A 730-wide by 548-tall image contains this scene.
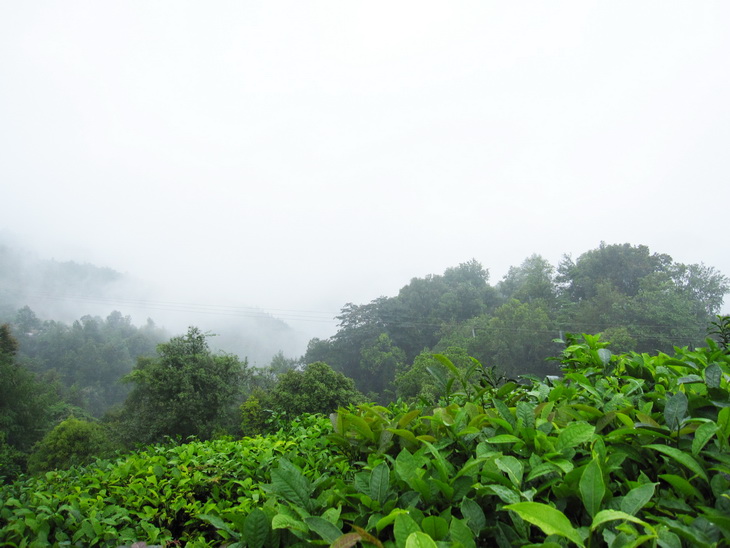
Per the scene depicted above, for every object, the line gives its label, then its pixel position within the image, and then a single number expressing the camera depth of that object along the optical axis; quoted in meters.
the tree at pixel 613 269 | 33.25
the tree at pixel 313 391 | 14.62
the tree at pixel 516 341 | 26.84
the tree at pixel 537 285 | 35.09
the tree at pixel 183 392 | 14.34
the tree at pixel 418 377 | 19.80
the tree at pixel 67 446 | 14.54
